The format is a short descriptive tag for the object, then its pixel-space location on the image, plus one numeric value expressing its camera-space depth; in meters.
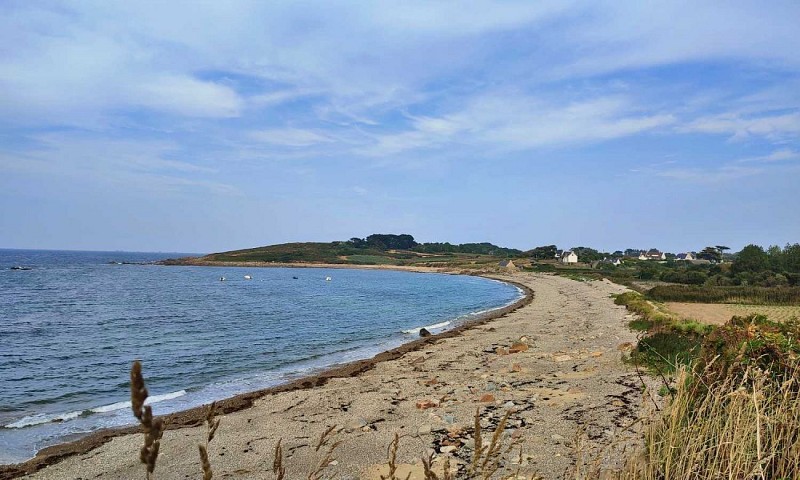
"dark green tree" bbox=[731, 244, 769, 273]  75.19
